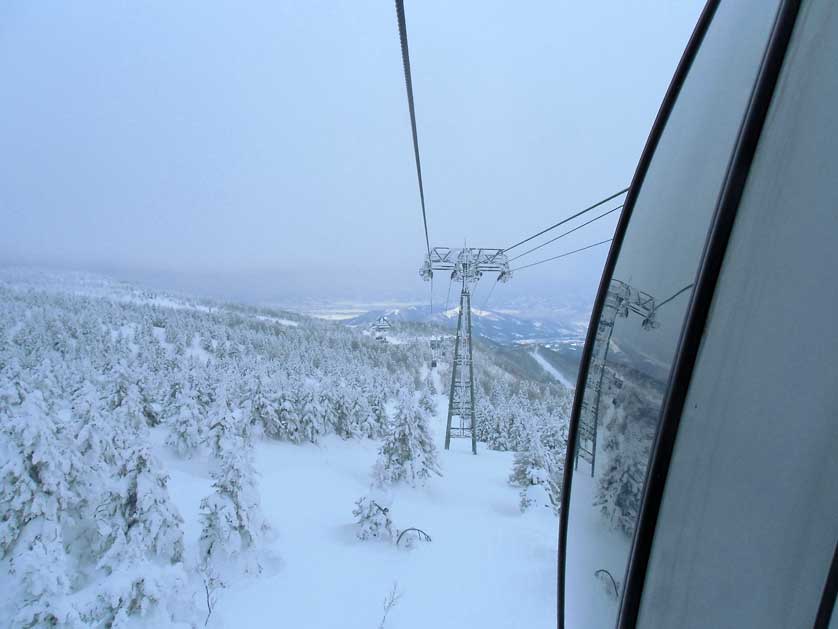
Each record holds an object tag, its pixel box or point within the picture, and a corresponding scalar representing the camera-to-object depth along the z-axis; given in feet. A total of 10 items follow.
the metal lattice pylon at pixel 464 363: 45.61
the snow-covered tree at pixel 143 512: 30.19
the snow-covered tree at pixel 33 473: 28.84
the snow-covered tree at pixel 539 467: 55.67
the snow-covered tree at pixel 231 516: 37.19
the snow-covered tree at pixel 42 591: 19.17
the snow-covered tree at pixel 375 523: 45.16
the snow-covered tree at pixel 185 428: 77.71
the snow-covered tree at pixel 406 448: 64.54
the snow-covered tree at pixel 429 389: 144.54
